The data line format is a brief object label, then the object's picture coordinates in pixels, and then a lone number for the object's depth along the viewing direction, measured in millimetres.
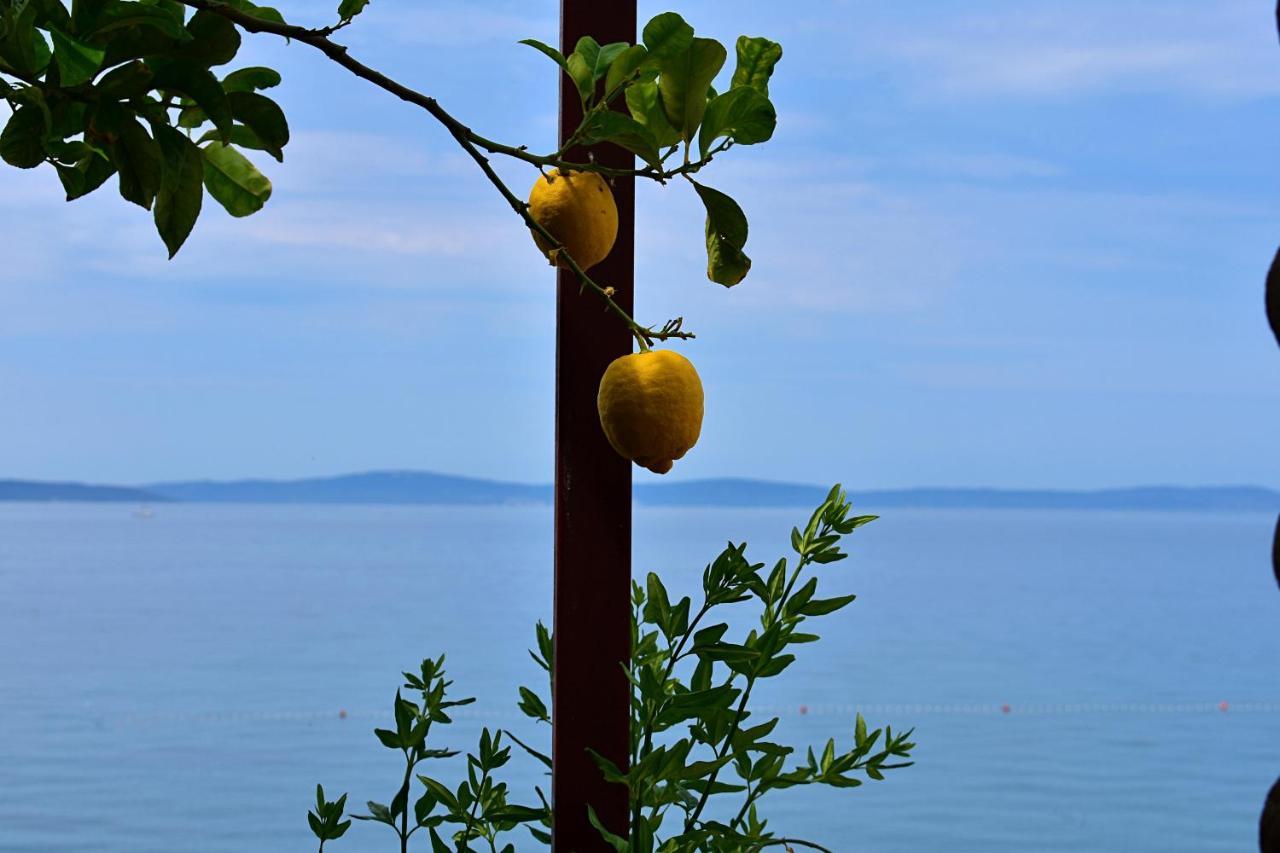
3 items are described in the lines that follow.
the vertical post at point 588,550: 2714
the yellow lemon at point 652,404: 2583
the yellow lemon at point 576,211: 2620
